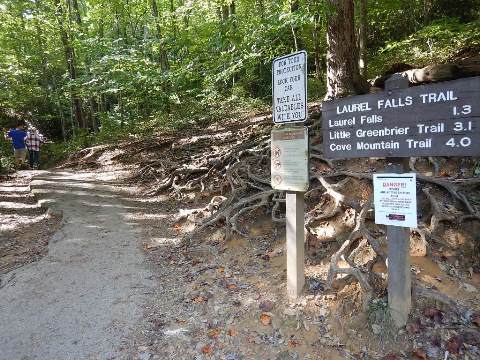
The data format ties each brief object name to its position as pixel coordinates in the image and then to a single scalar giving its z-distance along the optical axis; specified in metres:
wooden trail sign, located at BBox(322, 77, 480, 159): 2.62
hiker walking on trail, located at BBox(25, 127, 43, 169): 13.97
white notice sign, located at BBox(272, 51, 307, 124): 3.64
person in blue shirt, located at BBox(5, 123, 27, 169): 13.49
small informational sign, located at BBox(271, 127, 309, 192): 3.71
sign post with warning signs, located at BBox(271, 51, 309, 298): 3.68
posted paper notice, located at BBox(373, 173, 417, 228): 3.02
